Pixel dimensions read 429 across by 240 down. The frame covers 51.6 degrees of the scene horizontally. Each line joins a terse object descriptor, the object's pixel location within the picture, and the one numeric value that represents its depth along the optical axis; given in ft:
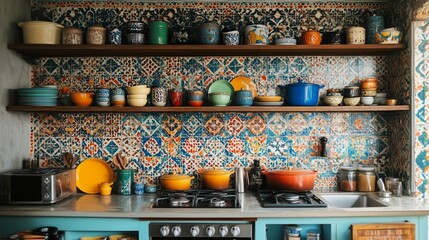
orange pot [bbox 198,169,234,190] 11.85
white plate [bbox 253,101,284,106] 11.44
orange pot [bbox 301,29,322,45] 11.50
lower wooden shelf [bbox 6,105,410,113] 11.29
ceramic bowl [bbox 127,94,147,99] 11.54
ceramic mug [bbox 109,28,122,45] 11.60
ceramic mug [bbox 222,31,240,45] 11.51
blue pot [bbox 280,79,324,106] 11.50
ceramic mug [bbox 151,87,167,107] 11.67
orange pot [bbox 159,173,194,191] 11.76
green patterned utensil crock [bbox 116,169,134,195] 11.80
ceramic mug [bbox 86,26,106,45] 11.55
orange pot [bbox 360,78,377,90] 11.73
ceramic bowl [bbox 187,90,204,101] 11.63
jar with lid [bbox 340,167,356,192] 12.00
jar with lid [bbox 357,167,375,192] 11.89
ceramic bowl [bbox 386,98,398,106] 11.37
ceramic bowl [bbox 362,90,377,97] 11.66
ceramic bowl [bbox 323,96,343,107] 11.55
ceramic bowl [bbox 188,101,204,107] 11.64
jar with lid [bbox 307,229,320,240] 10.31
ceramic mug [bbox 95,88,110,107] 11.56
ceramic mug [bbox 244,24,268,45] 11.53
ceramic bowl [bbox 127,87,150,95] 11.57
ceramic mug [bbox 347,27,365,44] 11.54
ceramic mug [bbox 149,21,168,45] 11.60
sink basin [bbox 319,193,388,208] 11.69
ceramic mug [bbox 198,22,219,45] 11.53
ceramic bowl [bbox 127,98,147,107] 11.55
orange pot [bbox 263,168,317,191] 11.43
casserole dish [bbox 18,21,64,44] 11.32
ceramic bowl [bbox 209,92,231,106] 11.52
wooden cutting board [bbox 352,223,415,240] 9.85
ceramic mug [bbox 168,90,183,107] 11.78
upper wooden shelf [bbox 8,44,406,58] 11.28
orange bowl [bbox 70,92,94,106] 11.51
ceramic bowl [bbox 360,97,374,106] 11.59
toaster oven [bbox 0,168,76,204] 10.37
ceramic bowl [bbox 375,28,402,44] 11.22
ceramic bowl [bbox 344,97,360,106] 11.53
